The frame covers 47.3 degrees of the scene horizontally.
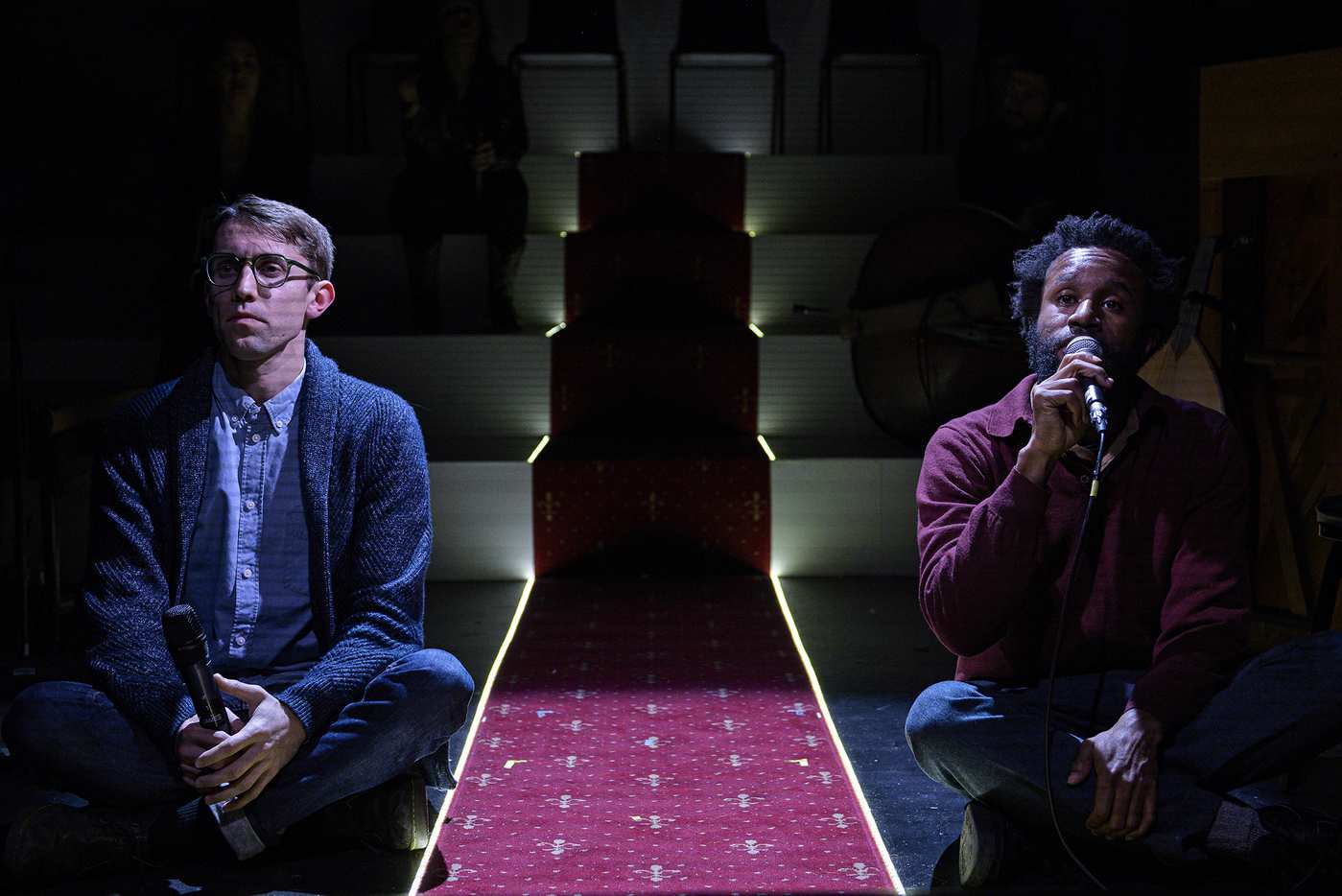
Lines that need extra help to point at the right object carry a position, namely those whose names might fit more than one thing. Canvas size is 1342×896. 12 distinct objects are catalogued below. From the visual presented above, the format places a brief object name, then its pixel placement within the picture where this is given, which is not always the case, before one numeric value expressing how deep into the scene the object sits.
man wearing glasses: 2.11
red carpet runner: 2.17
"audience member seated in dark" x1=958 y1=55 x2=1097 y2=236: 4.65
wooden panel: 2.94
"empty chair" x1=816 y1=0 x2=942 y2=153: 5.70
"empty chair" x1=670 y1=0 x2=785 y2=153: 5.79
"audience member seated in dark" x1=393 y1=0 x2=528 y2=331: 4.81
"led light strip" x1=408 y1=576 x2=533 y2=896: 2.19
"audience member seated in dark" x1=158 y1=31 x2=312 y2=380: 4.43
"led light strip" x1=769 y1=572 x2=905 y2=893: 2.19
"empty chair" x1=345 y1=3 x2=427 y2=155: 5.78
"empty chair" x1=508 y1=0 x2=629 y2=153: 5.71
